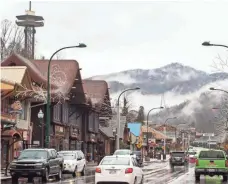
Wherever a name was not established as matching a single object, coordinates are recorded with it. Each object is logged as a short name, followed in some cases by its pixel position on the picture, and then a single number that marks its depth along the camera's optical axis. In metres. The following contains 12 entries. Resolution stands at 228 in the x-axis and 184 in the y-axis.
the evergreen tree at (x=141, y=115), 163.15
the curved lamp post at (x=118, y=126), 59.88
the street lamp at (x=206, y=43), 33.83
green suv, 32.03
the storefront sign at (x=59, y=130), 56.18
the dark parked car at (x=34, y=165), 28.94
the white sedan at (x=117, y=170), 22.33
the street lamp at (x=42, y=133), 50.71
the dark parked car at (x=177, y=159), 59.11
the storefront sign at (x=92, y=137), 72.28
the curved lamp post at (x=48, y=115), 37.47
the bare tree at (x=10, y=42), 69.62
